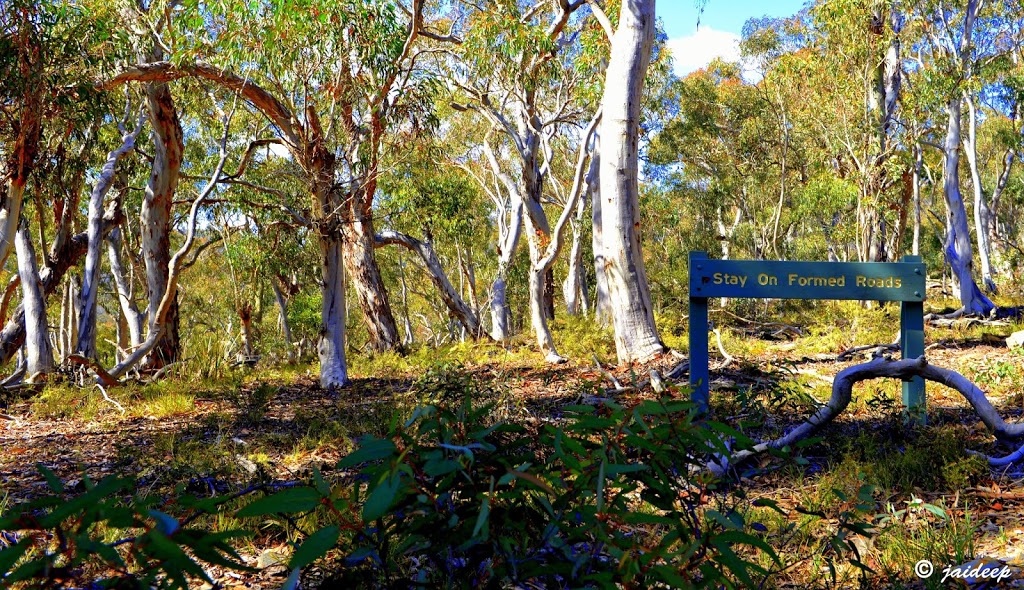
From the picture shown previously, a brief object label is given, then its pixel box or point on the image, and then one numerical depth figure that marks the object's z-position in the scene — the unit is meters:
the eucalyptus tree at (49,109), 6.68
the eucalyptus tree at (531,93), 9.68
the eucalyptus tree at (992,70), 15.34
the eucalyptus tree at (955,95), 12.07
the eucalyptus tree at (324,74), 7.13
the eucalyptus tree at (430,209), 12.85
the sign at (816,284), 4.64
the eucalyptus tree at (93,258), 8.54
